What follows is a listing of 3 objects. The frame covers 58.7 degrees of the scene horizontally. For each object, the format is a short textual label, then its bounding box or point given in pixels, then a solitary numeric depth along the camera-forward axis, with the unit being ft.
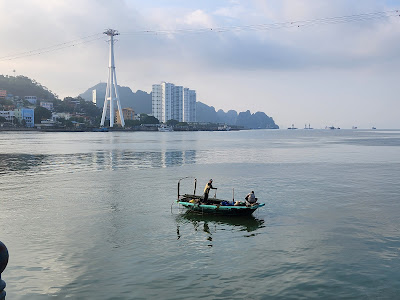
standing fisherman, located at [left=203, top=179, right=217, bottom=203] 90.37
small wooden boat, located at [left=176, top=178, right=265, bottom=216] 86.38
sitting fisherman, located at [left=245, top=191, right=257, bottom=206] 88.16
